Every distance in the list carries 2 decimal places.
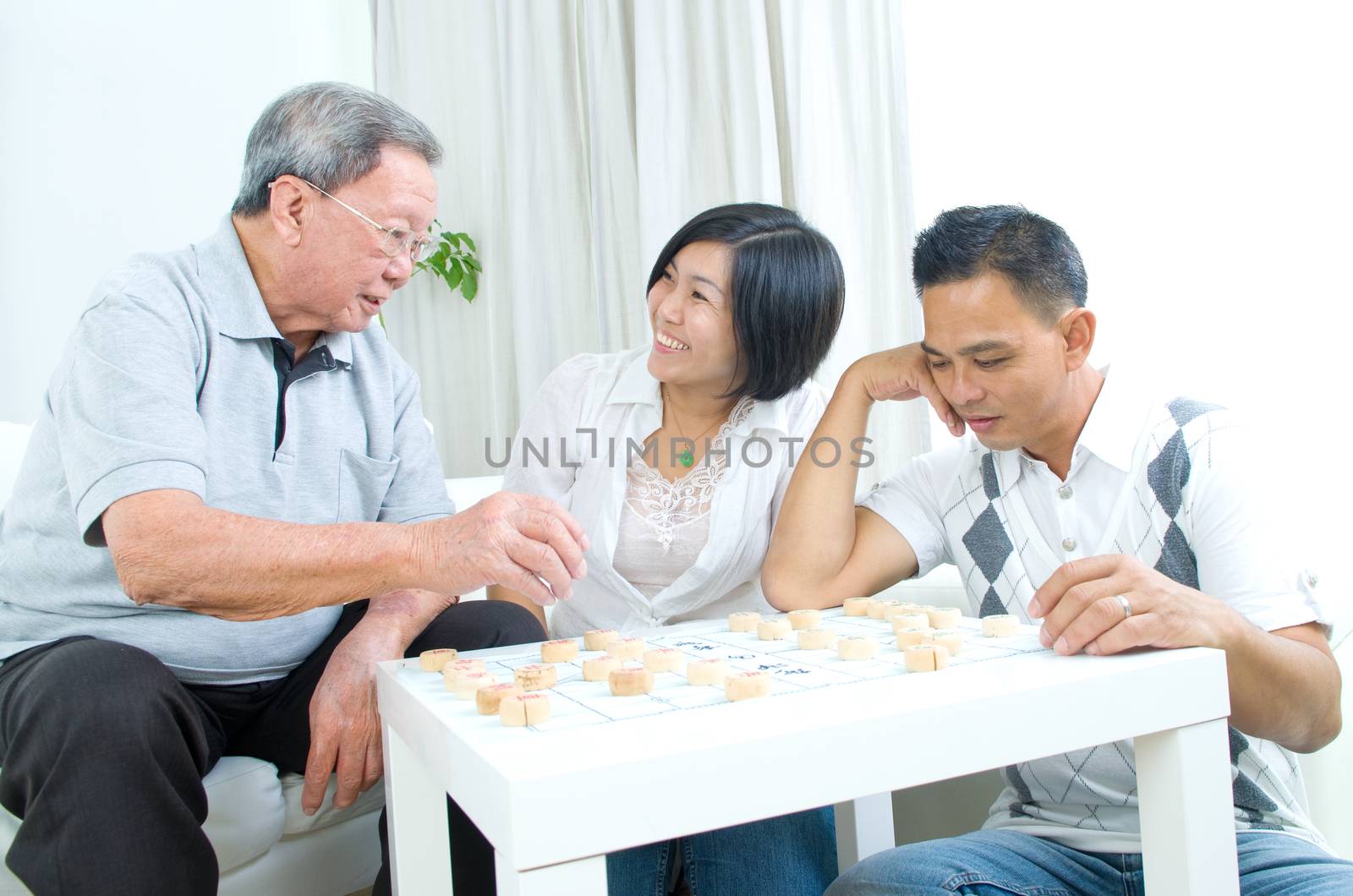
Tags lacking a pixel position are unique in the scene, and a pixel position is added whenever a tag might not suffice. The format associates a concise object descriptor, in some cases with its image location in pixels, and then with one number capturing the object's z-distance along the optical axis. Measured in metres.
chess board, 0.79
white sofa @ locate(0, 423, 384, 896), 1.25
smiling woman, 1.69
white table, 0.63
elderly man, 1.05
